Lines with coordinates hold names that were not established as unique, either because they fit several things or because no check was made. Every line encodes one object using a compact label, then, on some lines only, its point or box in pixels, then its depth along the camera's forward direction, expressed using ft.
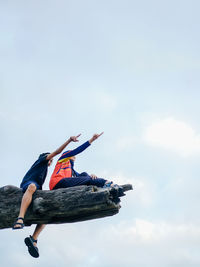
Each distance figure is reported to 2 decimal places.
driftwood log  37.93
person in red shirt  40.45
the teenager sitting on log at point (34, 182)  39.58
